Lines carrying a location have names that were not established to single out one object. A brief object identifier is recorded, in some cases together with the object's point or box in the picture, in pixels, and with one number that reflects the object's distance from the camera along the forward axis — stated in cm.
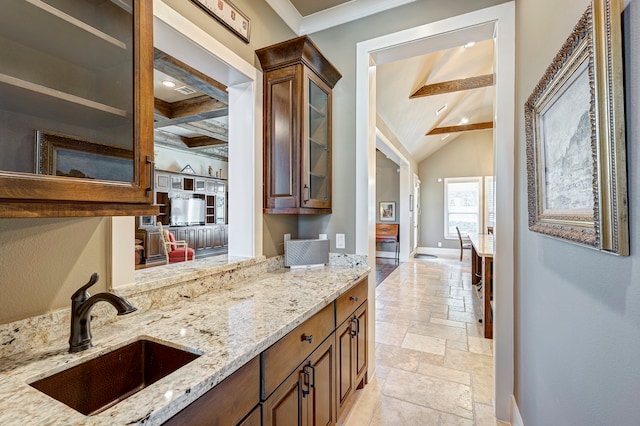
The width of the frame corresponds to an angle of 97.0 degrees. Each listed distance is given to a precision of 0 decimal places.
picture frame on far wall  815
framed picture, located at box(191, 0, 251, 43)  160
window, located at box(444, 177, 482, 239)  852
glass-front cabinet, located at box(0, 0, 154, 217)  72
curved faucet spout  89
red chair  548
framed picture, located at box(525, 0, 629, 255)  71
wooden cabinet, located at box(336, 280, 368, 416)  169
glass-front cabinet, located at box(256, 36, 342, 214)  196
